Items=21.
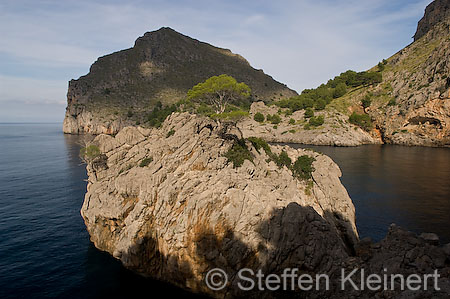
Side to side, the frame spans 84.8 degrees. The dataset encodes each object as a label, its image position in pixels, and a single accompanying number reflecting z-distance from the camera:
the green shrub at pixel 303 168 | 34.78
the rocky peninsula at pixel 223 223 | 20.95
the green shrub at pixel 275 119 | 137.38
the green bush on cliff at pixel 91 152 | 38.47
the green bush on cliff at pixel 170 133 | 35.00
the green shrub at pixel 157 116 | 125.82
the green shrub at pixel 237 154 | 28.61
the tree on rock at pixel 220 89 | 56.69
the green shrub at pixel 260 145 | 36.08
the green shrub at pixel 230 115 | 54.56
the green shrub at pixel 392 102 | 112.44
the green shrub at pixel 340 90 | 146.88
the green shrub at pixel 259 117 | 141.30
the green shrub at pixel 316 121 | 121.44
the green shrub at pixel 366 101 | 123.19
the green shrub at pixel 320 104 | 131.88
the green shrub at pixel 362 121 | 118.49
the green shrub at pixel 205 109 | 74.74
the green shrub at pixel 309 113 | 130.25
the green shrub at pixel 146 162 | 31.36
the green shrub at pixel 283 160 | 35.06
